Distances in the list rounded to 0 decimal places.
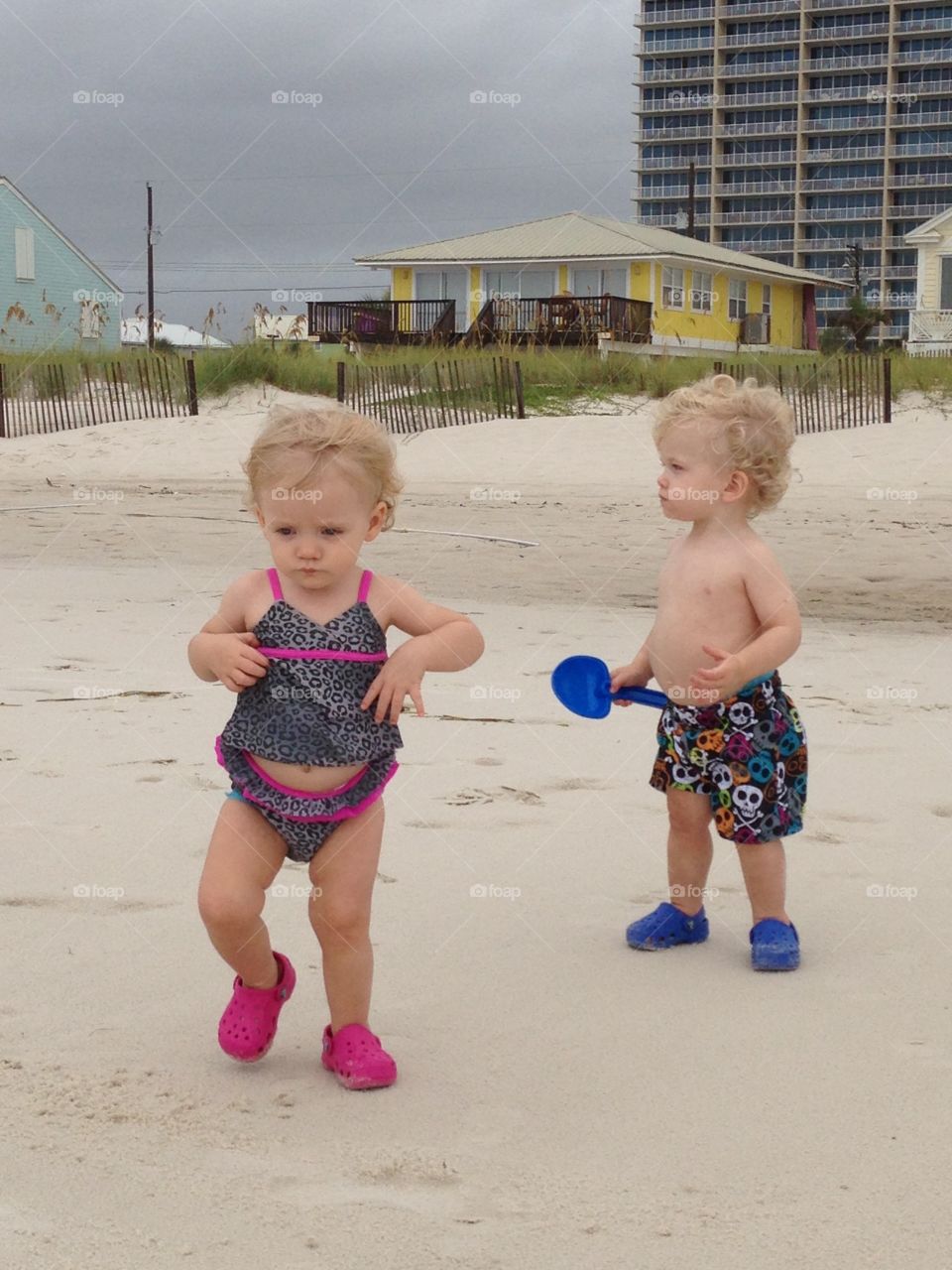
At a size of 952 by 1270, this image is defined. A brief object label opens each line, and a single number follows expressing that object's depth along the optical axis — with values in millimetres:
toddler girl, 2416
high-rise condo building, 83938
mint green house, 39000
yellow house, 36969
